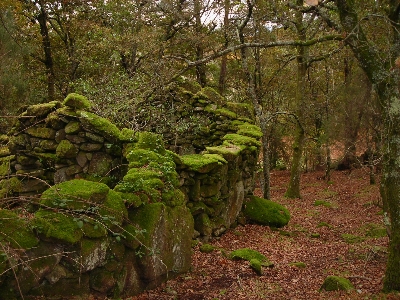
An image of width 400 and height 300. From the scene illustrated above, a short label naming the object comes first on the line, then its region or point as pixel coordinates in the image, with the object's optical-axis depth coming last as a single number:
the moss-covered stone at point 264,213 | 10.46
